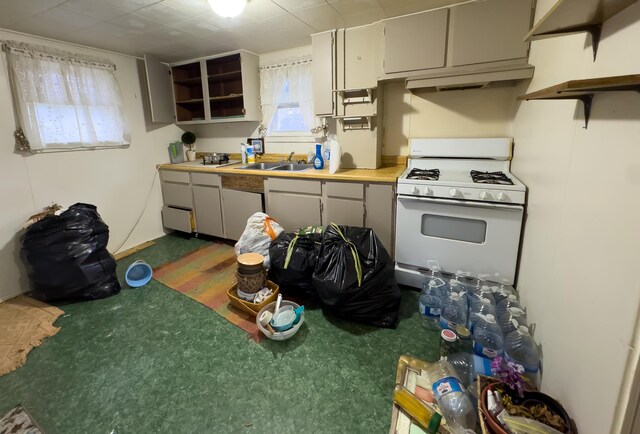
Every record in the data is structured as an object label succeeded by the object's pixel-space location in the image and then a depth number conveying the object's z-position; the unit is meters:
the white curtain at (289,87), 3.09
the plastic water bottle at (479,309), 1.63
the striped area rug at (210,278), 2.07
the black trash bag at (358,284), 1.88
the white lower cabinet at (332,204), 2.37
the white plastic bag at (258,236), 2.44
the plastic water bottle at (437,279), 2.01
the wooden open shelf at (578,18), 0.85
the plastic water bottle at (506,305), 1.71
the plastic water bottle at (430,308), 1.91
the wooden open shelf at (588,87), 0.70
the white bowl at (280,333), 1.77
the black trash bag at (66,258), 2.20
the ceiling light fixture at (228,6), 1.71
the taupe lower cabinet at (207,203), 3.22
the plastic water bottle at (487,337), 1.48
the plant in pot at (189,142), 3.84
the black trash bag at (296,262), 2.09
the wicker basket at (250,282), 2.05
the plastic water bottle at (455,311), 1.78
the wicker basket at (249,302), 2.01
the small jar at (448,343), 1.53
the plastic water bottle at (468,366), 1.39
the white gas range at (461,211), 1.89
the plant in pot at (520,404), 0.99
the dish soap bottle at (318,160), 2.80
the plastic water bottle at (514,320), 1.52
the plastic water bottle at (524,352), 1.32
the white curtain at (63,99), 2.44
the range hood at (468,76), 1.92
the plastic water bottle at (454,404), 1.20
